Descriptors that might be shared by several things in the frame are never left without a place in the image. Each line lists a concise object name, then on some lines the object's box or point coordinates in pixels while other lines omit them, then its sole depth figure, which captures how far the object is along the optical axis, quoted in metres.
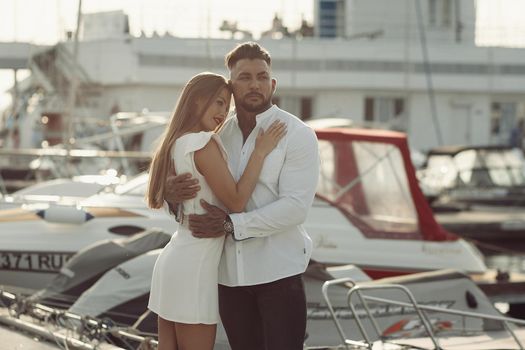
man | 5.38
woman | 5.40
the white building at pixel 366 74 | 38.63
